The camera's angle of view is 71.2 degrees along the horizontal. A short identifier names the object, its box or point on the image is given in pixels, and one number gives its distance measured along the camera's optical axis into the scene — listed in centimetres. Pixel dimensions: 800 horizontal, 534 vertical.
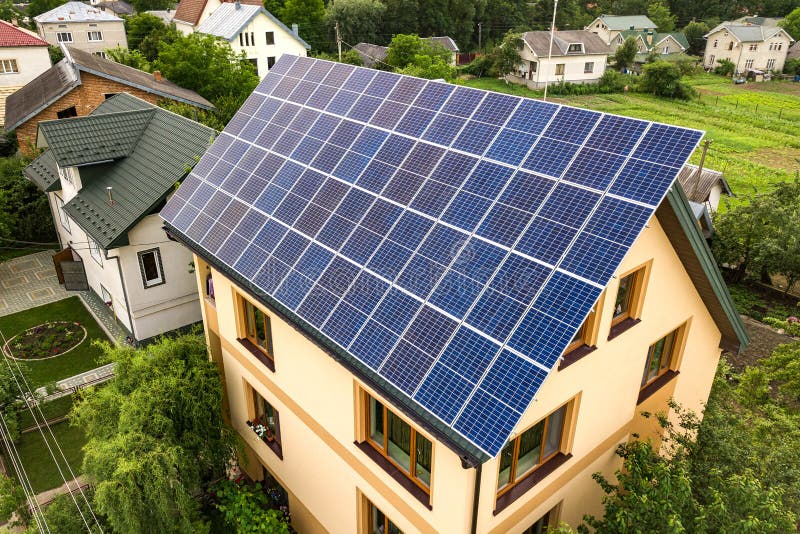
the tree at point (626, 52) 9456
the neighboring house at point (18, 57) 4422
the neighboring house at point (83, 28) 7162
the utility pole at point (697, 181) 3198
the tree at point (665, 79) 7981
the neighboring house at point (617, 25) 11488
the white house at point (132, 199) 2195
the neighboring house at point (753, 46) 10094
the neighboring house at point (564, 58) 8306
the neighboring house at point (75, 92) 3547
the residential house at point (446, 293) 840
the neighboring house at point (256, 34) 6331
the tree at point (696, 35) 11600
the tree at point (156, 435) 1188
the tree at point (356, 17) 8988
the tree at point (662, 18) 12494
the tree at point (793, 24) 11294
